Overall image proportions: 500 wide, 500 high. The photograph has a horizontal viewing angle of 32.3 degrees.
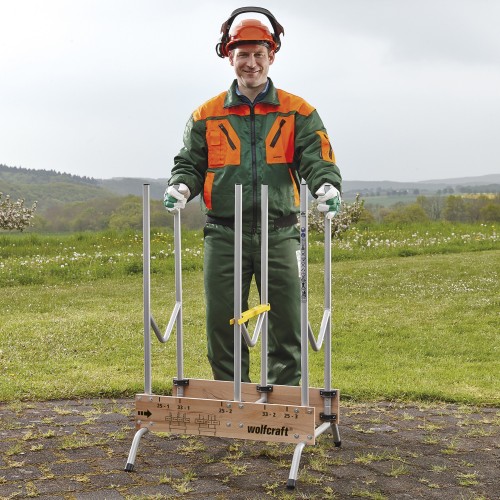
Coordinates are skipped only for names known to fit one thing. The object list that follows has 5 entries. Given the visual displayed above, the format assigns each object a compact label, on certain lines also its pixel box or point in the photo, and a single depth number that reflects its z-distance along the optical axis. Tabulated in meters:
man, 4.73
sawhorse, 4.19
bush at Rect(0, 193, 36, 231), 21.31
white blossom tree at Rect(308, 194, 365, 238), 18.06
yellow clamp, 4.22
